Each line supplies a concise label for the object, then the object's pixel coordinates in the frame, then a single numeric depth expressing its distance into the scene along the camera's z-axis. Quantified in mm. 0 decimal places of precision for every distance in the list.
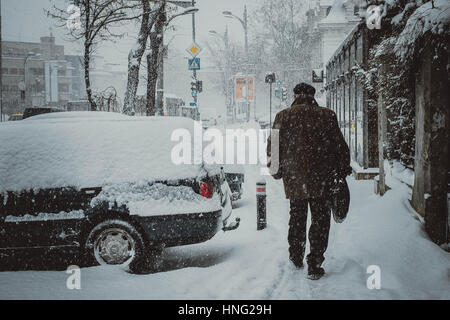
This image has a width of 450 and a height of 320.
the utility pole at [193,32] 22847
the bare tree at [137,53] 13742
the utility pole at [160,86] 17325
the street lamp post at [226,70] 38712
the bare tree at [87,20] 12695
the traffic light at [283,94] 37062
